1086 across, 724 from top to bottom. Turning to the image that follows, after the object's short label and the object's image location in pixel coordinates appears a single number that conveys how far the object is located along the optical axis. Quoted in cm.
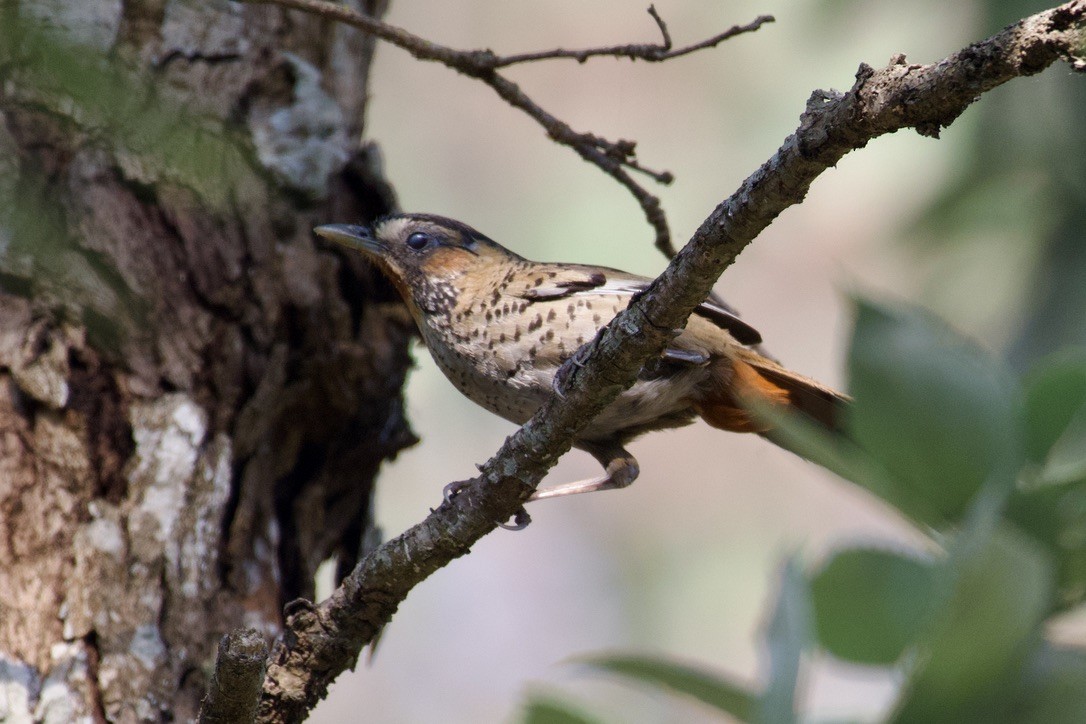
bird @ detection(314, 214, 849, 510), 694
